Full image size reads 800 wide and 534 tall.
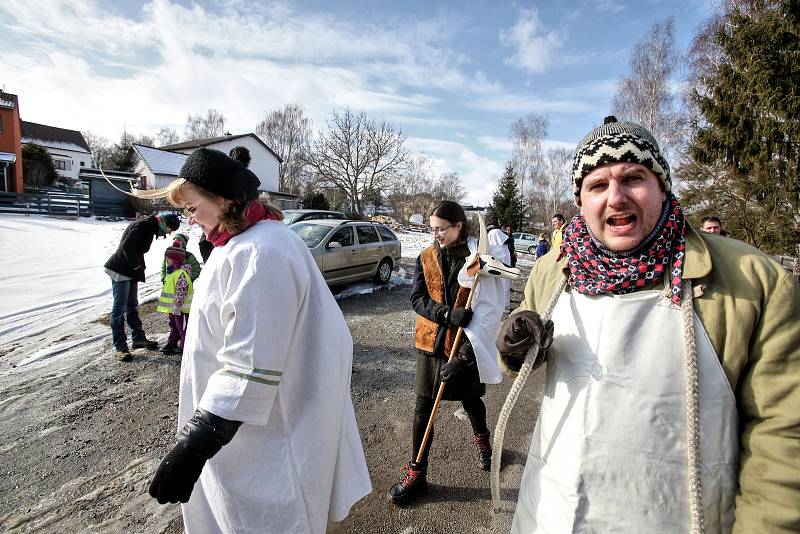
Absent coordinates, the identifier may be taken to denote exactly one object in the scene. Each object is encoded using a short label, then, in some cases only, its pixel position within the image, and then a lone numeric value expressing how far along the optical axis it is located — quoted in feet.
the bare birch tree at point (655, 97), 60.90
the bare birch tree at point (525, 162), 119.65
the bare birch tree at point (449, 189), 156.76
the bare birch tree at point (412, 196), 133.18
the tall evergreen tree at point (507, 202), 92.02
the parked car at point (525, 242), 78.48
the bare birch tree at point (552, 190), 114.42
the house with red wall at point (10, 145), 83.61
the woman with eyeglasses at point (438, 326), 8.73
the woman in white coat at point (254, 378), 4.31
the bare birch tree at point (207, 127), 191.72
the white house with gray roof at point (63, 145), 148.87
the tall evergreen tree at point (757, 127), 29.99
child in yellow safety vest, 16.46
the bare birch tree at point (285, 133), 166.30
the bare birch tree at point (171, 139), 210.59
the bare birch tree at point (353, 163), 103.76
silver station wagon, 28.27
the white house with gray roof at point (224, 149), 99.19
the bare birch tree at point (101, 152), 157.61
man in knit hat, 3.09
